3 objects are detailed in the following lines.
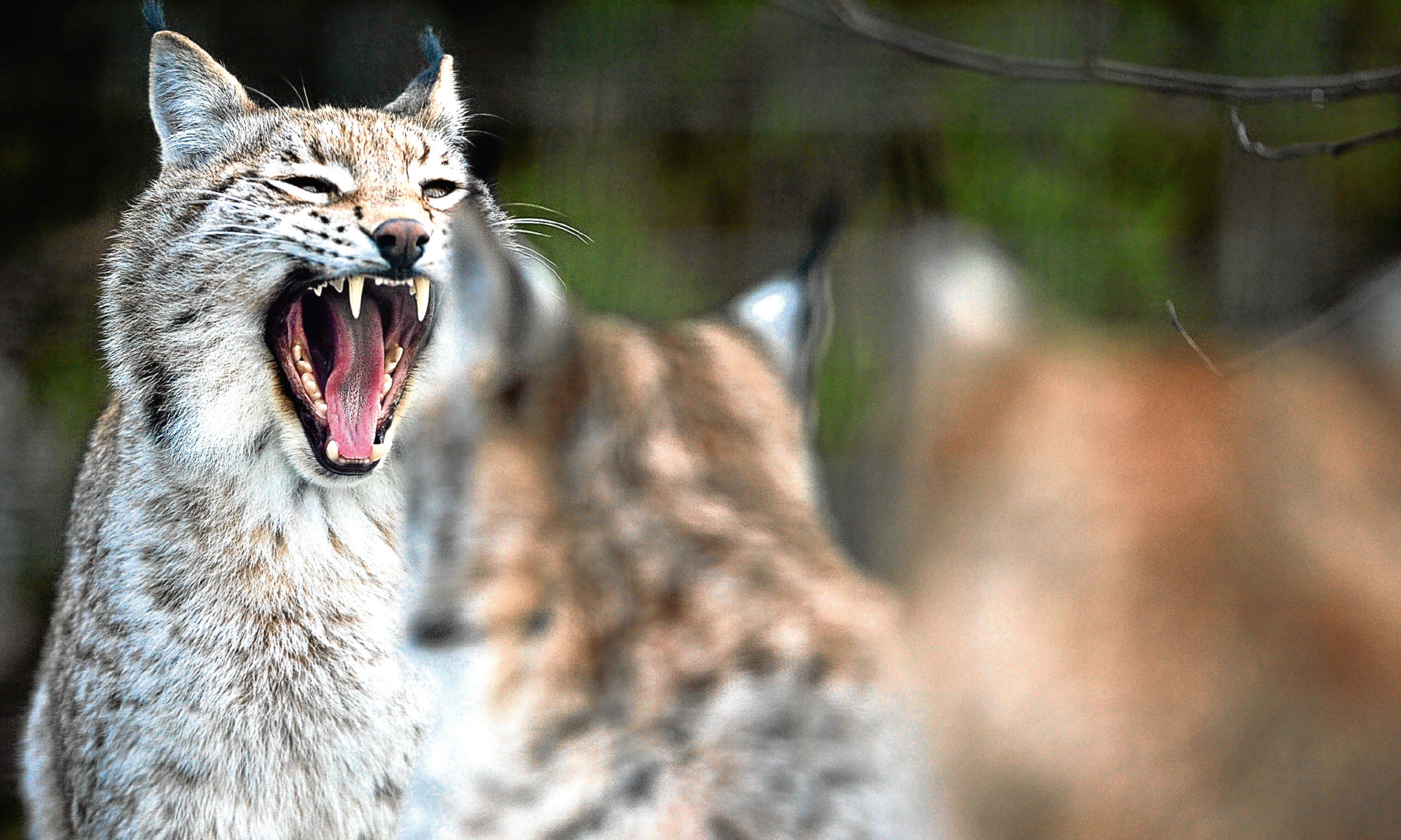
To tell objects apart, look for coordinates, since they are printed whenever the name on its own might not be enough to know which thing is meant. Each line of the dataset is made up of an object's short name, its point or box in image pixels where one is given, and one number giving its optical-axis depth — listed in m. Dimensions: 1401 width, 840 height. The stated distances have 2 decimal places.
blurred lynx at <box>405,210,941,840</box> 8.91
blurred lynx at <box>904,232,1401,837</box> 8.89
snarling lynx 9.02
